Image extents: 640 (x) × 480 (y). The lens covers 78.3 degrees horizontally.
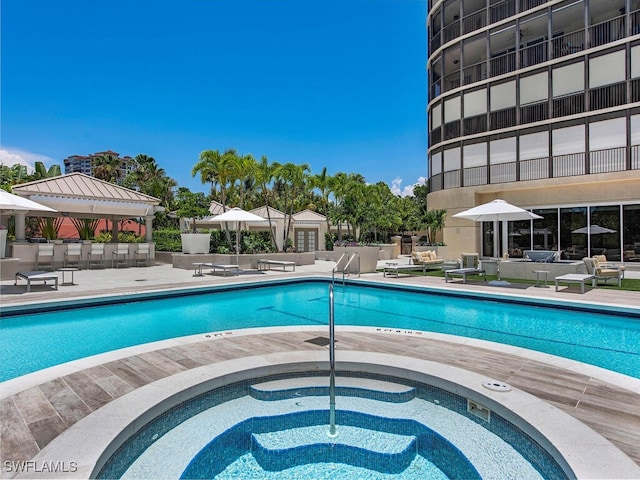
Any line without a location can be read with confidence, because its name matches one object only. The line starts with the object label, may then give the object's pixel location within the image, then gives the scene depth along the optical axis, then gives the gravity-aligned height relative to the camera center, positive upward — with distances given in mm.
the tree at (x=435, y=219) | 20844 +1368
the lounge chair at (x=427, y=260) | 15203 -605
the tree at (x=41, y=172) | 28428 +5454
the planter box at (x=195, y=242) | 18141 +148
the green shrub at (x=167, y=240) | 21312 +296
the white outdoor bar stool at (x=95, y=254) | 17062 -382
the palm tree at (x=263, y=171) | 19797 +3720
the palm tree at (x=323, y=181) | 26641 +4353
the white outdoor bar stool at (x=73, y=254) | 16433 -356
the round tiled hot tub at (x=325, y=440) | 3012 -1667
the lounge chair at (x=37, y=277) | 10820 -866
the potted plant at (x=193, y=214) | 18188 +1539
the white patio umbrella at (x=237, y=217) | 15125 +1108
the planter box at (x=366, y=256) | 15477 -445
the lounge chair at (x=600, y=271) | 11383 -789
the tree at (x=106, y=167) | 38938 +7844
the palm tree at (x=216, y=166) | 18969 +3841
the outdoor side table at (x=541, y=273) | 11523 -935
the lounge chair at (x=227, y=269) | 14531 -1027
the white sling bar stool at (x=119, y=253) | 18009 -353
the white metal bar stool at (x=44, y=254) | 15383 -335
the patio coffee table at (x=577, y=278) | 10141 -886
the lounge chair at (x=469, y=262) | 14031 -633
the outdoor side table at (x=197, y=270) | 15037 -1040
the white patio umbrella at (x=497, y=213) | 12477 +1024
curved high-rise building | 16031 +5713
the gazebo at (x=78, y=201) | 15547 +1997
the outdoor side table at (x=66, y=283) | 12191 -1183
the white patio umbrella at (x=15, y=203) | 9968 +1125
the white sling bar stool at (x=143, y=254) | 18859 -419
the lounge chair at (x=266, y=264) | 16375 -795
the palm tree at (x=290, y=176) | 20047 +3545
